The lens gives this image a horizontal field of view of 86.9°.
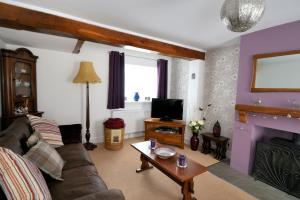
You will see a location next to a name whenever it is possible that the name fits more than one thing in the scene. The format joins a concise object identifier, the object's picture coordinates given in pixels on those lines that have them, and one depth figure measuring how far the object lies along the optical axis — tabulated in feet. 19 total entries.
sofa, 4.11
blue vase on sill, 13.85
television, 12.14
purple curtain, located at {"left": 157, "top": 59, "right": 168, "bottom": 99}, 14.30
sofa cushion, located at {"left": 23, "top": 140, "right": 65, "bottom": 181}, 4.61
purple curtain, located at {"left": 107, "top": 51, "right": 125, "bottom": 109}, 12.11
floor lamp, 10.20
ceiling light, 3.63
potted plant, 11.17
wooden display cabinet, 8.16
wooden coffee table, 5.42
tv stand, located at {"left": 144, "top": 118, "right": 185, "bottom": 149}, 11.65
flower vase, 11.31
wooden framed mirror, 6.79
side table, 9.78
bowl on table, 6.60
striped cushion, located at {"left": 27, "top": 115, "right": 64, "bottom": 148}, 6.57
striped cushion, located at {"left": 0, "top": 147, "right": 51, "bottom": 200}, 3.02
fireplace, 6.70
